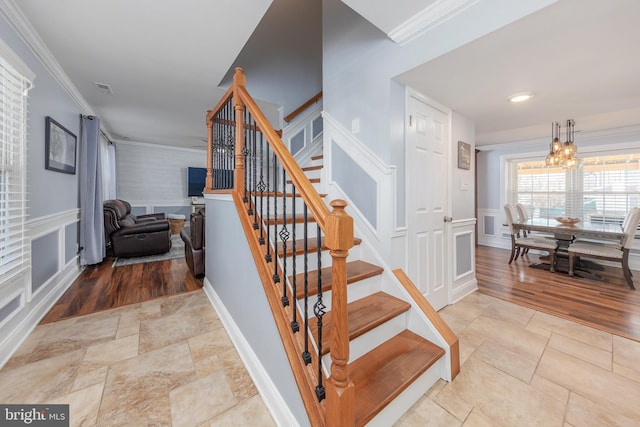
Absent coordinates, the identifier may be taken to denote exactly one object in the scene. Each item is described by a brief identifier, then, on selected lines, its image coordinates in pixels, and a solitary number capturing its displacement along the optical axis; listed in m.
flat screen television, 7.41
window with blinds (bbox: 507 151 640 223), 4.30
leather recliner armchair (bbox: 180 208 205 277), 3.01
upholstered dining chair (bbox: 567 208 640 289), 3.14
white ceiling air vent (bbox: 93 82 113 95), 3.34
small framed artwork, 2.81
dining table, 3.44
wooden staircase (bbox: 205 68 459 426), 0.98
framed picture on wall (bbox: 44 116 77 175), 2.54
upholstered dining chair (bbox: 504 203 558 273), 3.84
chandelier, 3.46
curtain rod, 3.72
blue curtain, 3.60
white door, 2.21
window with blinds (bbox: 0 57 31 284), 1.76
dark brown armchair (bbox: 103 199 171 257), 4.13
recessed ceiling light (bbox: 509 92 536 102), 2.31
